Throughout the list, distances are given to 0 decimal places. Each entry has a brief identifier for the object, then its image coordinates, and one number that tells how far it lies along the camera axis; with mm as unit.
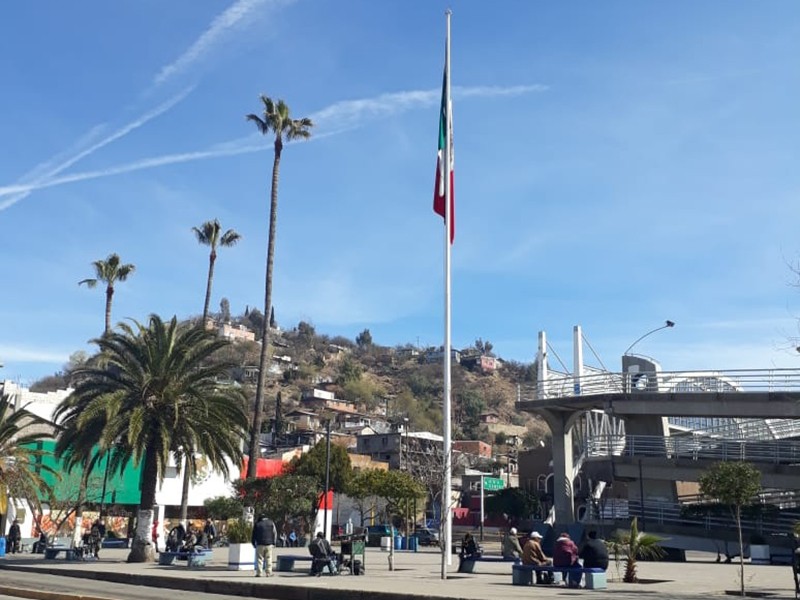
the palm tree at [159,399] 27766
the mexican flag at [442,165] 24656
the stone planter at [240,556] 23219
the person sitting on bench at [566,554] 18062
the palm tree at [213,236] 60562
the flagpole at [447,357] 21422
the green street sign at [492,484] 80938
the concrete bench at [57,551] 29889
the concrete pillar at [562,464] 42531
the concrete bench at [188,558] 24917
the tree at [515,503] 76500
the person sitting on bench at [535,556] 18797
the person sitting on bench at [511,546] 22391
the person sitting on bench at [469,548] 24172
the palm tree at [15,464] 31688
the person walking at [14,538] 37188
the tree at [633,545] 18641
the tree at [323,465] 56719
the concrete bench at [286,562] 22500
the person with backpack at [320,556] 20812
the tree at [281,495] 45281
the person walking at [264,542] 20172
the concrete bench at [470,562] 23077
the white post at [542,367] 43531
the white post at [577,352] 47000
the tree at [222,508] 52094
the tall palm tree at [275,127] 47688
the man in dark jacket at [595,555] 17906
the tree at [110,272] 66250
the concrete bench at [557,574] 17375
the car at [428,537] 53128
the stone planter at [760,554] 29516
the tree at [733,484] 18891
